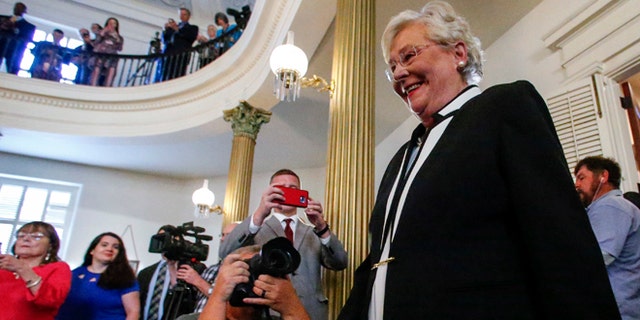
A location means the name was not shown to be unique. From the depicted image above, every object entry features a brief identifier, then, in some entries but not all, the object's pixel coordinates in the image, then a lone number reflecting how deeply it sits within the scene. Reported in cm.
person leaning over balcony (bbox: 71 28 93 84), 834
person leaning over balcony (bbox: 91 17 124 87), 841
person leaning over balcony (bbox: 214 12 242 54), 746
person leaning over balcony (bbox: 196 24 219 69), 788
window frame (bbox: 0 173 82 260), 936
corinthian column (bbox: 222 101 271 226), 572
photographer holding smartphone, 195
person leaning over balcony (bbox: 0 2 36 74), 820
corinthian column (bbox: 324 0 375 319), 229
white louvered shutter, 329
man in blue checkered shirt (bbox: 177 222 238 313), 225
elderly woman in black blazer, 73
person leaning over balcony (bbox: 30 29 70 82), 823
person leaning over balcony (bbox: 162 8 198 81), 823
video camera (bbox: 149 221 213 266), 225
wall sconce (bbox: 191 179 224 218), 628
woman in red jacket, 237
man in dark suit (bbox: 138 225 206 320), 219
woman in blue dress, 280
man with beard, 201
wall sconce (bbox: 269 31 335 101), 343
